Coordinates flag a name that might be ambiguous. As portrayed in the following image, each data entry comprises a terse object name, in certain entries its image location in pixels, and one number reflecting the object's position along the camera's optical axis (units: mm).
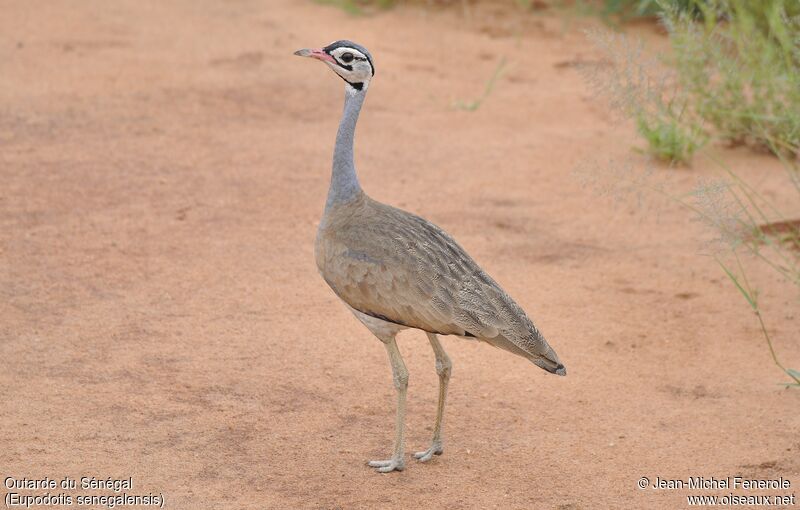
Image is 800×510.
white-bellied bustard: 9148
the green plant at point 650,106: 12734
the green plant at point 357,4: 23766
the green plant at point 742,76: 14717
